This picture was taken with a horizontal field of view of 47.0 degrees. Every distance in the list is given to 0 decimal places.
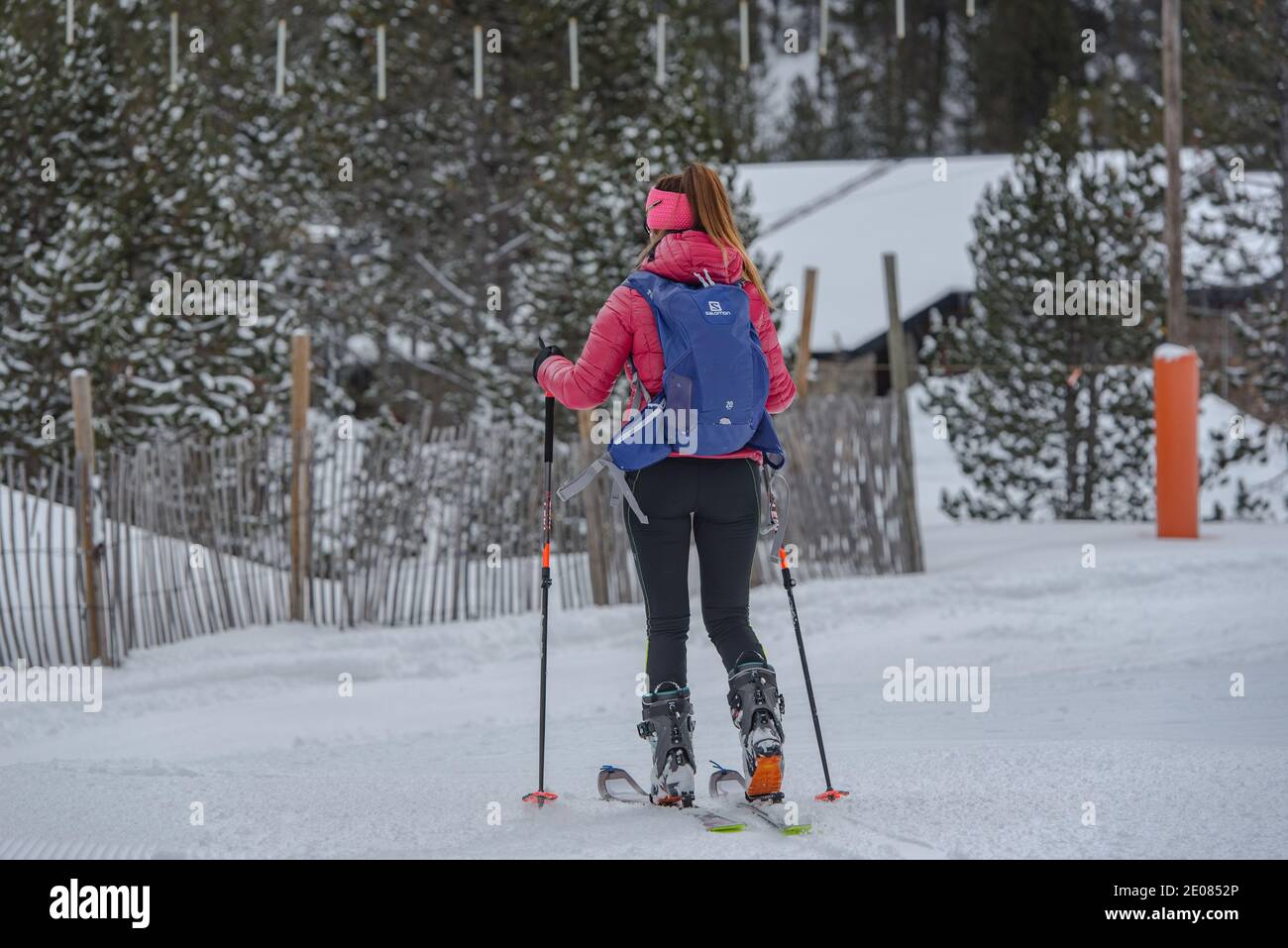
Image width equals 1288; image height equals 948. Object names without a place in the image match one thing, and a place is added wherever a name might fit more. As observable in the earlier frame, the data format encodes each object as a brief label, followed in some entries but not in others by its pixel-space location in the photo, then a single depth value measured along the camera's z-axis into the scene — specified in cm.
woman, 365
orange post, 1009
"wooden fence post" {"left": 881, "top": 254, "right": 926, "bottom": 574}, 920
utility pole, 1104
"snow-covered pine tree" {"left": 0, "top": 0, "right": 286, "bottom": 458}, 1111
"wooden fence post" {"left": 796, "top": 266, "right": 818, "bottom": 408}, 954
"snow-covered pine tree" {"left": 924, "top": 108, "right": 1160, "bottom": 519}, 1392
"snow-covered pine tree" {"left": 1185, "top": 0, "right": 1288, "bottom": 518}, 1300
